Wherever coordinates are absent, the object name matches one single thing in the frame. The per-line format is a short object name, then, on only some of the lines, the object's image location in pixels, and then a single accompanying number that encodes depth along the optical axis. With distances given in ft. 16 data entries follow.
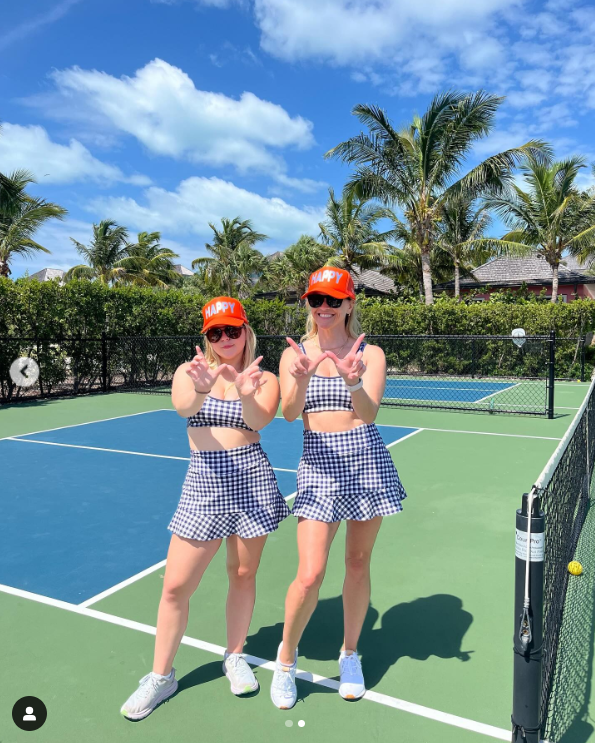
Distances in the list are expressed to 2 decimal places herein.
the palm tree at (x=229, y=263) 123.85
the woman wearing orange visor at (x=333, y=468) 8.36
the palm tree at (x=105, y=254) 118.93
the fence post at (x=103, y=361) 51.90
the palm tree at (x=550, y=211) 79.56
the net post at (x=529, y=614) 6.58
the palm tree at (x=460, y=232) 105.09
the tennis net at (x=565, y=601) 8.24
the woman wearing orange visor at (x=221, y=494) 8.32
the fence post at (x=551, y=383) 34.86
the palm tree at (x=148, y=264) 121.90
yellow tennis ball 13.10
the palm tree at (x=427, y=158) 67.82
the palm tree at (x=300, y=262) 104.83
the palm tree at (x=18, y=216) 62.80
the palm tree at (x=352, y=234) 100.94
